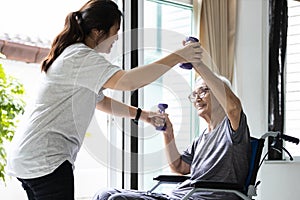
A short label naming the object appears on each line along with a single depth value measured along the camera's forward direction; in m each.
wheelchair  2.34
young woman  1.96
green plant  2.84
